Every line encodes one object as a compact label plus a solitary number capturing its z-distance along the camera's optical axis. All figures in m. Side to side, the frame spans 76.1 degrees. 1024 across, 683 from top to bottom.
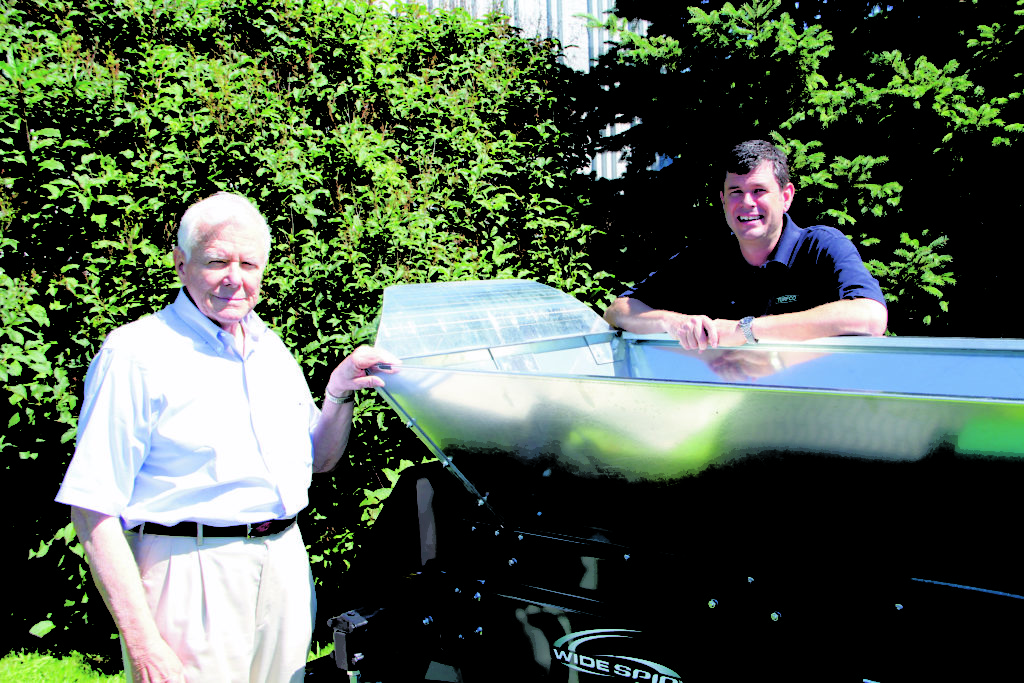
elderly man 1.62
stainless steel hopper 1.14
